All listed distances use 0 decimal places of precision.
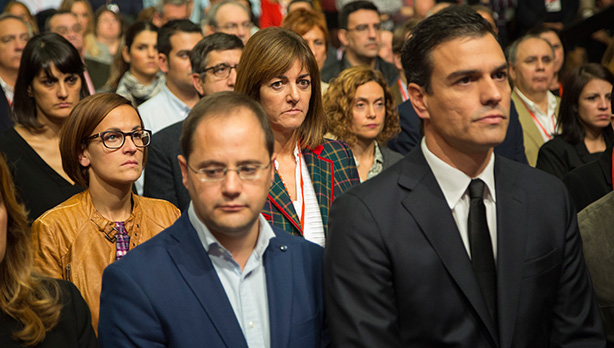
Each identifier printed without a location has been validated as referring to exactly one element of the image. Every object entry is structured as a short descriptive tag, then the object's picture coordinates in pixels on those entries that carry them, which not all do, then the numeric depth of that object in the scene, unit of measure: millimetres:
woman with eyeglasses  2713
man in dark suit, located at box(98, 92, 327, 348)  1858
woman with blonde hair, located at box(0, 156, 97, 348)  1930
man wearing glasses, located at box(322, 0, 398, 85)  6164
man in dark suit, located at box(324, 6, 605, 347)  1945
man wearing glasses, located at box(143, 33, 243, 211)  3590
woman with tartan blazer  2768
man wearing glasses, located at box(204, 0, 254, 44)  5859
